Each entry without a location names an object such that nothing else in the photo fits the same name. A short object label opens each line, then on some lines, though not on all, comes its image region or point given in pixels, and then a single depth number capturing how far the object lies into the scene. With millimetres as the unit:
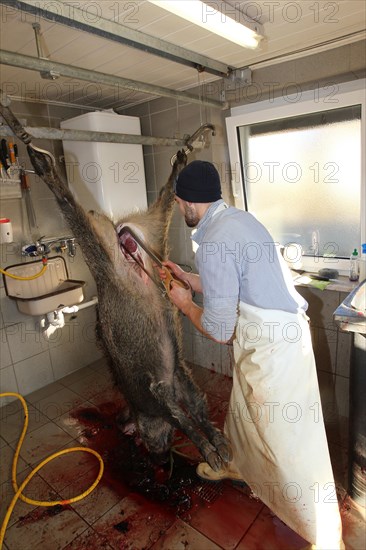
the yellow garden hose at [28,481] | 1811
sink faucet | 2658
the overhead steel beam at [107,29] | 1281
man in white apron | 1366
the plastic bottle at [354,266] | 2137
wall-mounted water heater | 2541
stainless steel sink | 1433
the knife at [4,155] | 2344
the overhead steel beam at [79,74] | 1302
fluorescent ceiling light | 1161
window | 2072
